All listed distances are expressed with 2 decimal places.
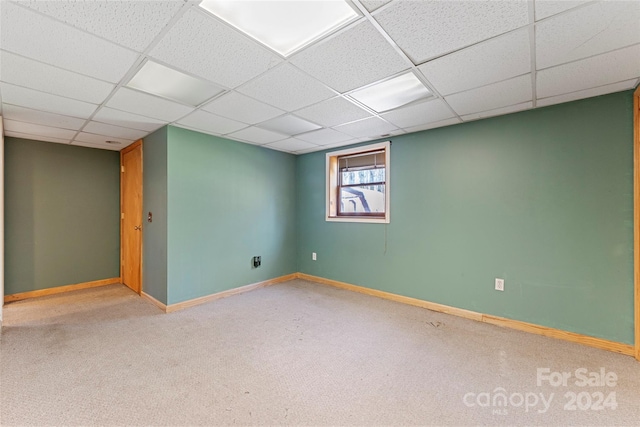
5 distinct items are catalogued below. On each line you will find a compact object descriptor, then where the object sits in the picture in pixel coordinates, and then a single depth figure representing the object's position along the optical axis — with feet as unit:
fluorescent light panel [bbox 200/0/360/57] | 4.75
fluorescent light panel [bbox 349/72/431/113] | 7.41
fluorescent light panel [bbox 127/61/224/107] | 6.86
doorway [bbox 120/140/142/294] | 13.28
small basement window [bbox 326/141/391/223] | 13.30
